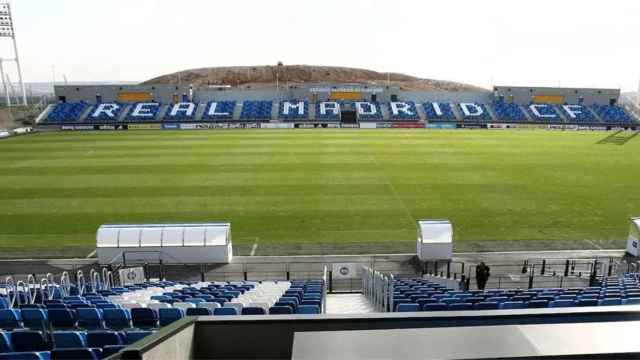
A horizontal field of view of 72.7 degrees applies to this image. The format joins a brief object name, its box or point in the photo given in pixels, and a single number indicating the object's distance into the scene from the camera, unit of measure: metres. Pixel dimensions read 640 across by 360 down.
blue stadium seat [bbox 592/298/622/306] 7.21
